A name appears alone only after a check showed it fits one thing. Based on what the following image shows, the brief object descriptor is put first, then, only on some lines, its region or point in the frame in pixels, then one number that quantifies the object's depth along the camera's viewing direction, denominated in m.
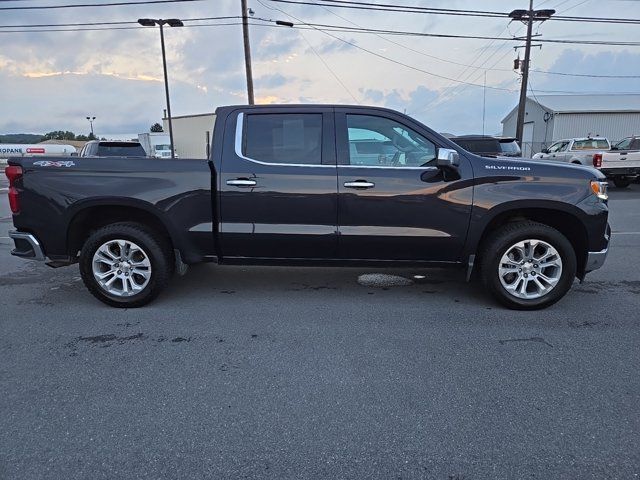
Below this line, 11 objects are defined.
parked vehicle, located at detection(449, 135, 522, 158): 13.53
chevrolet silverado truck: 4.34
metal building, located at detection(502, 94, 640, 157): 36.78
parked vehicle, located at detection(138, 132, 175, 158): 39.20
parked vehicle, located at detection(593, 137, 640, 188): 16.14
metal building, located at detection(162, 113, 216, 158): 44.41
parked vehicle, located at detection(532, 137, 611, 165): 17.38
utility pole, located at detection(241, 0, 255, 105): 20.38
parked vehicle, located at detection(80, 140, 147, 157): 12.75
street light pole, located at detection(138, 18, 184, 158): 23.12
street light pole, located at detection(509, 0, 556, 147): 23.40
